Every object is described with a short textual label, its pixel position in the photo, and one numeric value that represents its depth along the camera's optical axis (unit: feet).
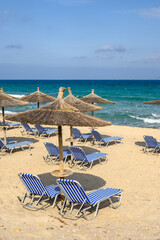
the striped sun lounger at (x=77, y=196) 16.30
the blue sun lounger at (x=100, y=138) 36.50
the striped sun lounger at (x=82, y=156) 26.71
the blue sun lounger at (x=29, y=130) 43.66
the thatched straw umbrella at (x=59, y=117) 17.52
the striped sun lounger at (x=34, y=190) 17.31
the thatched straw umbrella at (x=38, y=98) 43.47
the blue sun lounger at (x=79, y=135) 39.40
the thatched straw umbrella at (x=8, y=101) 33.27
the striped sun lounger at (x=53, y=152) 28.48
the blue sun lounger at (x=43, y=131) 42.22
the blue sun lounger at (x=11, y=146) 32.30
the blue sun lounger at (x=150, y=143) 32.86
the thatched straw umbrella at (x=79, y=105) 29.02
